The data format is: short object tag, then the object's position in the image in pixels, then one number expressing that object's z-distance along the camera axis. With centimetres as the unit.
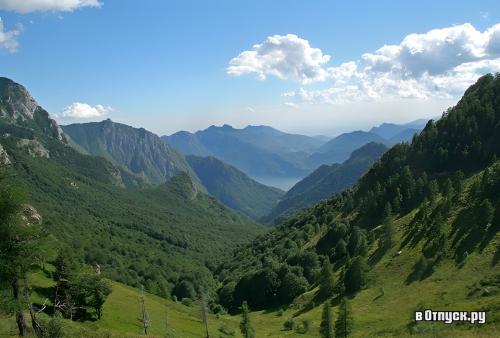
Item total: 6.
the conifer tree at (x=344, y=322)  6706
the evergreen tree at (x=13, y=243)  2744
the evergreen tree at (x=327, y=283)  11106
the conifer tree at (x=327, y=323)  7112
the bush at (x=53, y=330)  2862
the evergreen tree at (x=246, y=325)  8268
